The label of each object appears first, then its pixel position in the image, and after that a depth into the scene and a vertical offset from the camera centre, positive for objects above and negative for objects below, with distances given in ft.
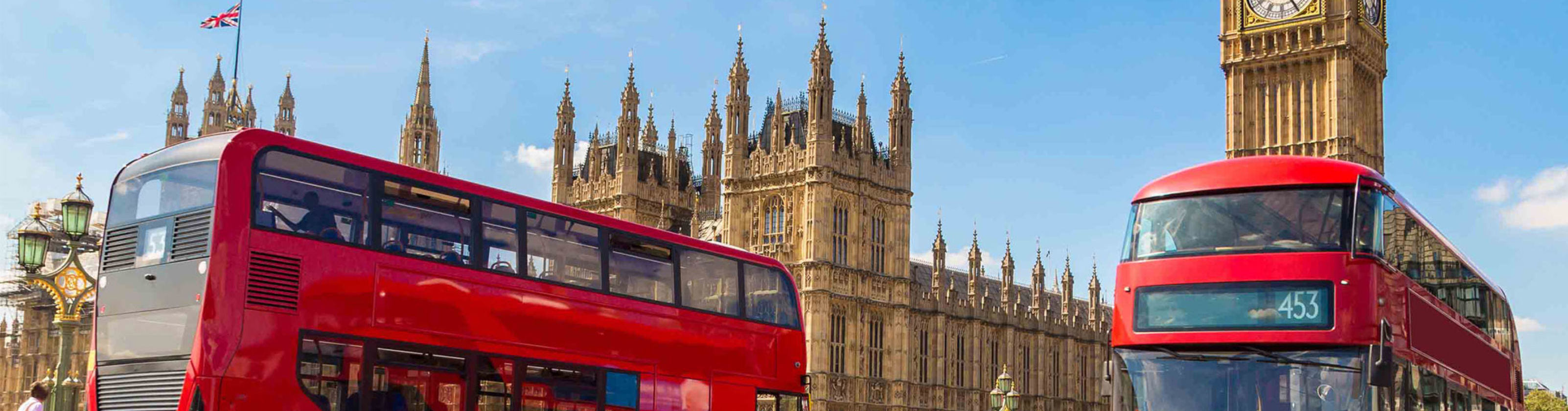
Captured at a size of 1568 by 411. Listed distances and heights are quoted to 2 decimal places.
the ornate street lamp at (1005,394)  117.50 +0.80
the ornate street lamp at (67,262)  63.21 +5.05
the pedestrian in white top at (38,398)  47.88 -0.67
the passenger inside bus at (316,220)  44.29 +4.91
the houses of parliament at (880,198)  148.46 +21.51
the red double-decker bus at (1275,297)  46.60 +3.74
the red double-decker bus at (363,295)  41.91 +2.89
